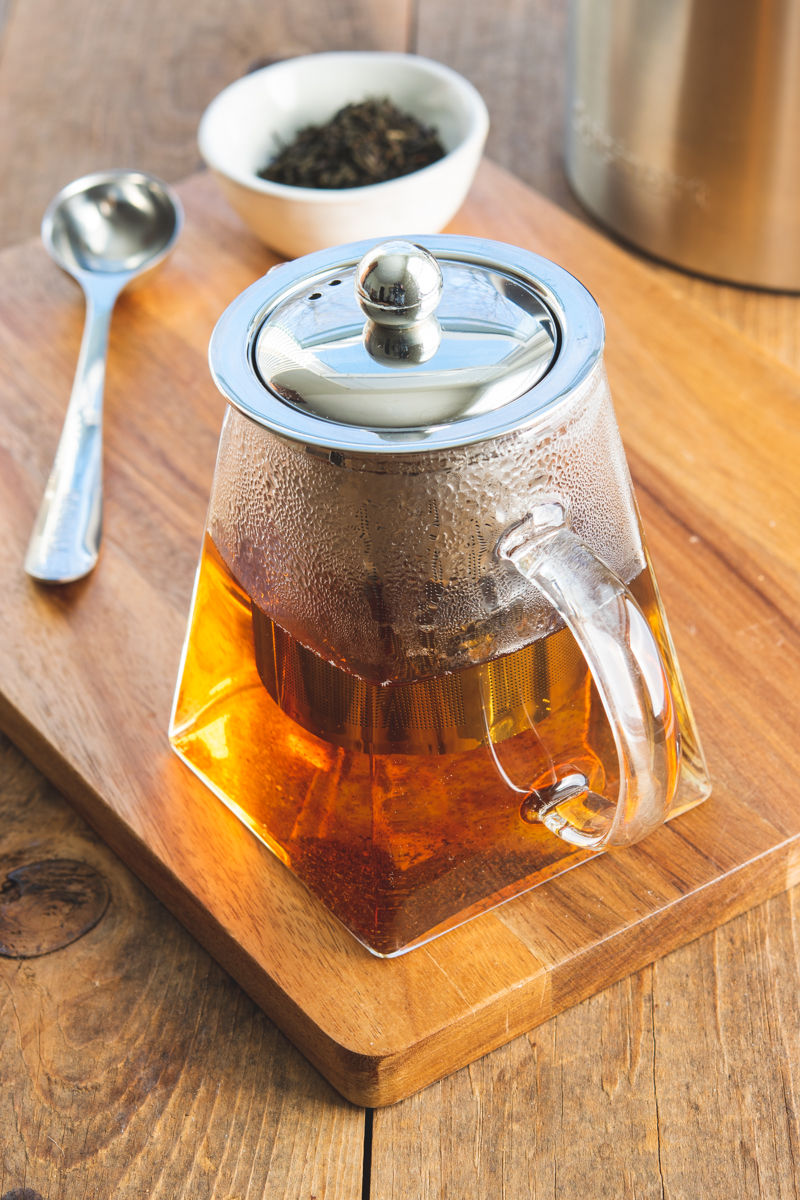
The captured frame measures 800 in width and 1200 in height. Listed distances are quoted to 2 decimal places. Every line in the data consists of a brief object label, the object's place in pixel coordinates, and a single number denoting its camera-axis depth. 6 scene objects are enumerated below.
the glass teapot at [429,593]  0.65
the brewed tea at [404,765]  0.68
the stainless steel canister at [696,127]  0.85
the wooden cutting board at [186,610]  0.70
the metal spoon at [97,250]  0.83
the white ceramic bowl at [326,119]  0.88
